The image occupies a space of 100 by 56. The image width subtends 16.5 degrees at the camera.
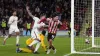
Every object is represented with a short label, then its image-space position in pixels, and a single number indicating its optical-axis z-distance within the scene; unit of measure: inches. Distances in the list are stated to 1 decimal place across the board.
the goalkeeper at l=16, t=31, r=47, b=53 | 675.8
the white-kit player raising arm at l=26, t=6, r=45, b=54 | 660.7
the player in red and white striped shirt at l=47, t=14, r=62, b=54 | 651.5
